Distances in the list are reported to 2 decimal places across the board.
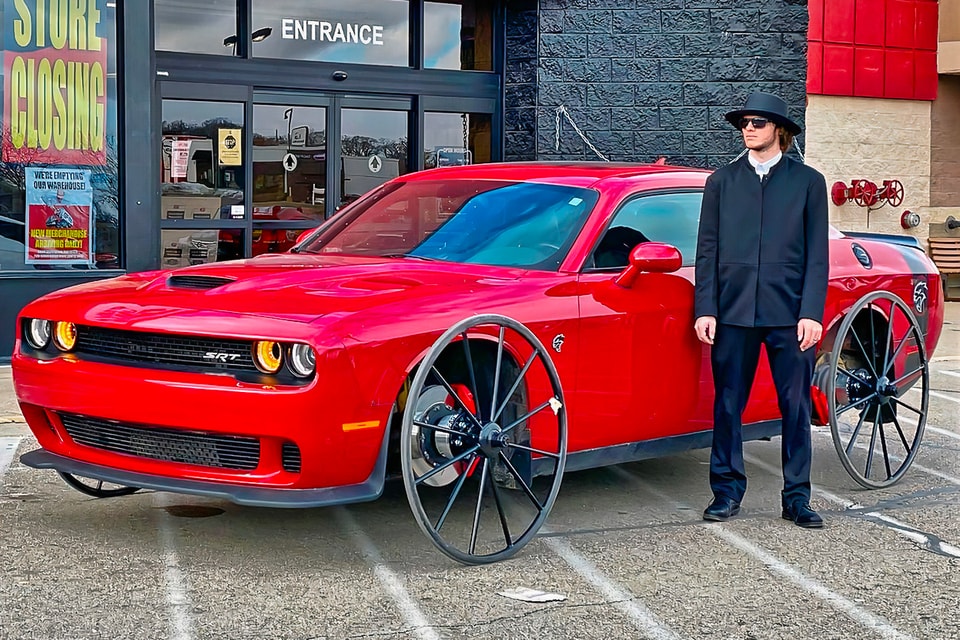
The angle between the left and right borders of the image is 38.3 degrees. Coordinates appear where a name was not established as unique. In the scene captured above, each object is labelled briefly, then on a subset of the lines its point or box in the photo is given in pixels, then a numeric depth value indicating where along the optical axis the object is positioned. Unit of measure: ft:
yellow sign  38.59
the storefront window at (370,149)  40.57
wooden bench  54.24
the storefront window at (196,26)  37.58
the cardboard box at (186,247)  38.09
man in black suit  18.72
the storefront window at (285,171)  39.34
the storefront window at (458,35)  41.78
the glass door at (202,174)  37.83
